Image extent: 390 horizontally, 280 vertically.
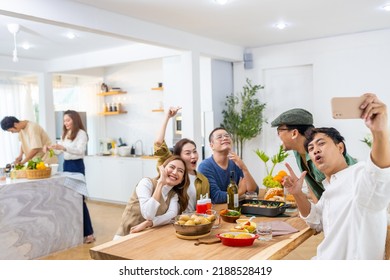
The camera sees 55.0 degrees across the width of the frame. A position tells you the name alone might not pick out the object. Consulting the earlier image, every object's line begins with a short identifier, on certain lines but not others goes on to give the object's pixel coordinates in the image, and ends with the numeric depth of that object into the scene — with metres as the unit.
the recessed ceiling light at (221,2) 3.38
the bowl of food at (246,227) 1.84
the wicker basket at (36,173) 3.52
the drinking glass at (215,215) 2.01
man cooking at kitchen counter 4.17
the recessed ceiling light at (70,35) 4.52
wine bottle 2.29
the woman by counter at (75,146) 4.06
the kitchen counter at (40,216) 3.34
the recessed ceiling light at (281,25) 4.27
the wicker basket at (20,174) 3.61
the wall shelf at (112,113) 6.51
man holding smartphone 1.29
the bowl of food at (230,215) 2.09
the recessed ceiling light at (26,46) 5.02
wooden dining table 1.57
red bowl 1.67
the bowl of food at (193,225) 1.77
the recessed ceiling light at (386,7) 3.75
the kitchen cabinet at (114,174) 5.54
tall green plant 5.42
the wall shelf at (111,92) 6.54
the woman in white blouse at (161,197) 2.04
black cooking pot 2.24
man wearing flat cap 2.22
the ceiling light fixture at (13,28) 4.05
